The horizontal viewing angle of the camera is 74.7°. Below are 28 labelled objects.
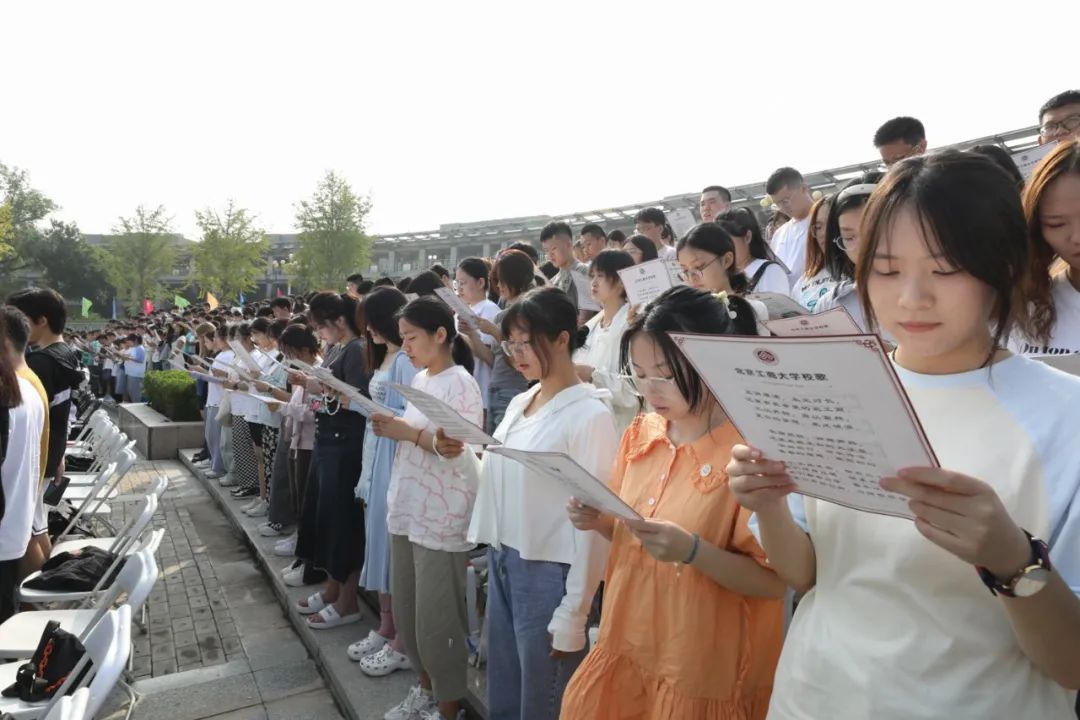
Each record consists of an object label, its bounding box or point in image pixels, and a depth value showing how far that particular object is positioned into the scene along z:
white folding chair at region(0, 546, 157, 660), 3.30
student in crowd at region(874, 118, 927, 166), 4.38
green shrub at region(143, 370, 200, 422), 12.02
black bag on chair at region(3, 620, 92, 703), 2.93
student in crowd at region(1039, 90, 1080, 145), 3.78
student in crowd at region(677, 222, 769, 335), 3.52
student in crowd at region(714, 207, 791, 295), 3.98
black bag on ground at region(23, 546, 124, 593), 4.18
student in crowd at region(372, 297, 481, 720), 3.00
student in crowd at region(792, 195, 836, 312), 3.12
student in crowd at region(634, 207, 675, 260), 6.54
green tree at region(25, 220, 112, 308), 44.56
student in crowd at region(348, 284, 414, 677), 3.79
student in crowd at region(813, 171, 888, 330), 2.62
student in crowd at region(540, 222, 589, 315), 5.72
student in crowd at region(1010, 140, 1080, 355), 1.54
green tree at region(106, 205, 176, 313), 41.41
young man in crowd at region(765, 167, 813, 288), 5.30
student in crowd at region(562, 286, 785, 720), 1.71
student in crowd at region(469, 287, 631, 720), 2.29
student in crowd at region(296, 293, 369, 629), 4.34
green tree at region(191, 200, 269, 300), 37.81
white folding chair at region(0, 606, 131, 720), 2.41
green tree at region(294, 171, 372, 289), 39.06
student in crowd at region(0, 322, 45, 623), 3.35
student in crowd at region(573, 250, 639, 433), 3.97
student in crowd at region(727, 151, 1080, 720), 0.94
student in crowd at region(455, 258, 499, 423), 4.70
